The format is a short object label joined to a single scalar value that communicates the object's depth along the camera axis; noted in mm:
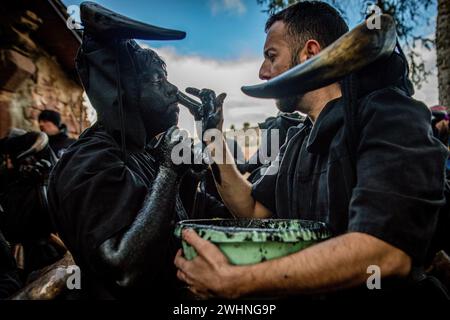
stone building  4883
